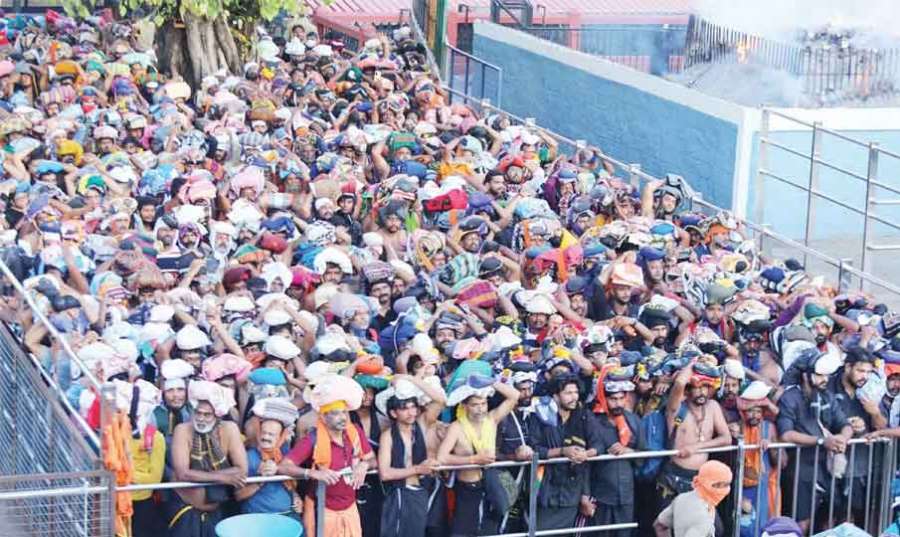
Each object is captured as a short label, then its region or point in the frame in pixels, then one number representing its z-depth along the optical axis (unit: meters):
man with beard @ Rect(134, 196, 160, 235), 15.10
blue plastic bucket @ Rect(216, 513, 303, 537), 10.50
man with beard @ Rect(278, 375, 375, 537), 10.81
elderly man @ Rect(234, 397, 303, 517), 10.84
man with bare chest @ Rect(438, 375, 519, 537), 11.20
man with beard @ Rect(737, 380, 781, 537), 11.88
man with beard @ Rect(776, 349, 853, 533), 11.94
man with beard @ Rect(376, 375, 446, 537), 11.08
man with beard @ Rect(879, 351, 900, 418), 12.27
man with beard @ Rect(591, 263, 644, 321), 13.66
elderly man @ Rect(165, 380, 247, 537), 10.63
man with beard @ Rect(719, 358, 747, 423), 11.94
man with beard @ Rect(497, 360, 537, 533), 11.38
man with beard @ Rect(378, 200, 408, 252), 14.74
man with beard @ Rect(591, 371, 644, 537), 11.62
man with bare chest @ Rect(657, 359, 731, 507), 11.66
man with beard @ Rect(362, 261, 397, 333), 13.25
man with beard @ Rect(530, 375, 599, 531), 11.48
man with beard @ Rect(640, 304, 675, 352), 13.02
